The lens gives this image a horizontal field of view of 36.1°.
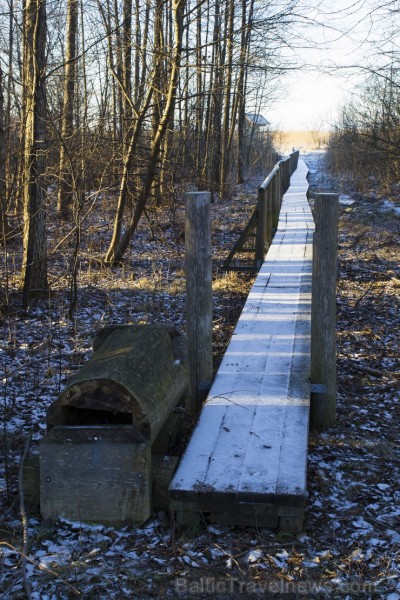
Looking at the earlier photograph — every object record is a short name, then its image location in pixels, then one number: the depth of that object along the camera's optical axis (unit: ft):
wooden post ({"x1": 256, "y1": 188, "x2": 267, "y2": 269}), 29.60
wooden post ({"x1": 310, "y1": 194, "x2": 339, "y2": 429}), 13.20
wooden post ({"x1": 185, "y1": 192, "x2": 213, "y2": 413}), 13.71
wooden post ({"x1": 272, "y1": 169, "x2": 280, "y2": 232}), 39.02
